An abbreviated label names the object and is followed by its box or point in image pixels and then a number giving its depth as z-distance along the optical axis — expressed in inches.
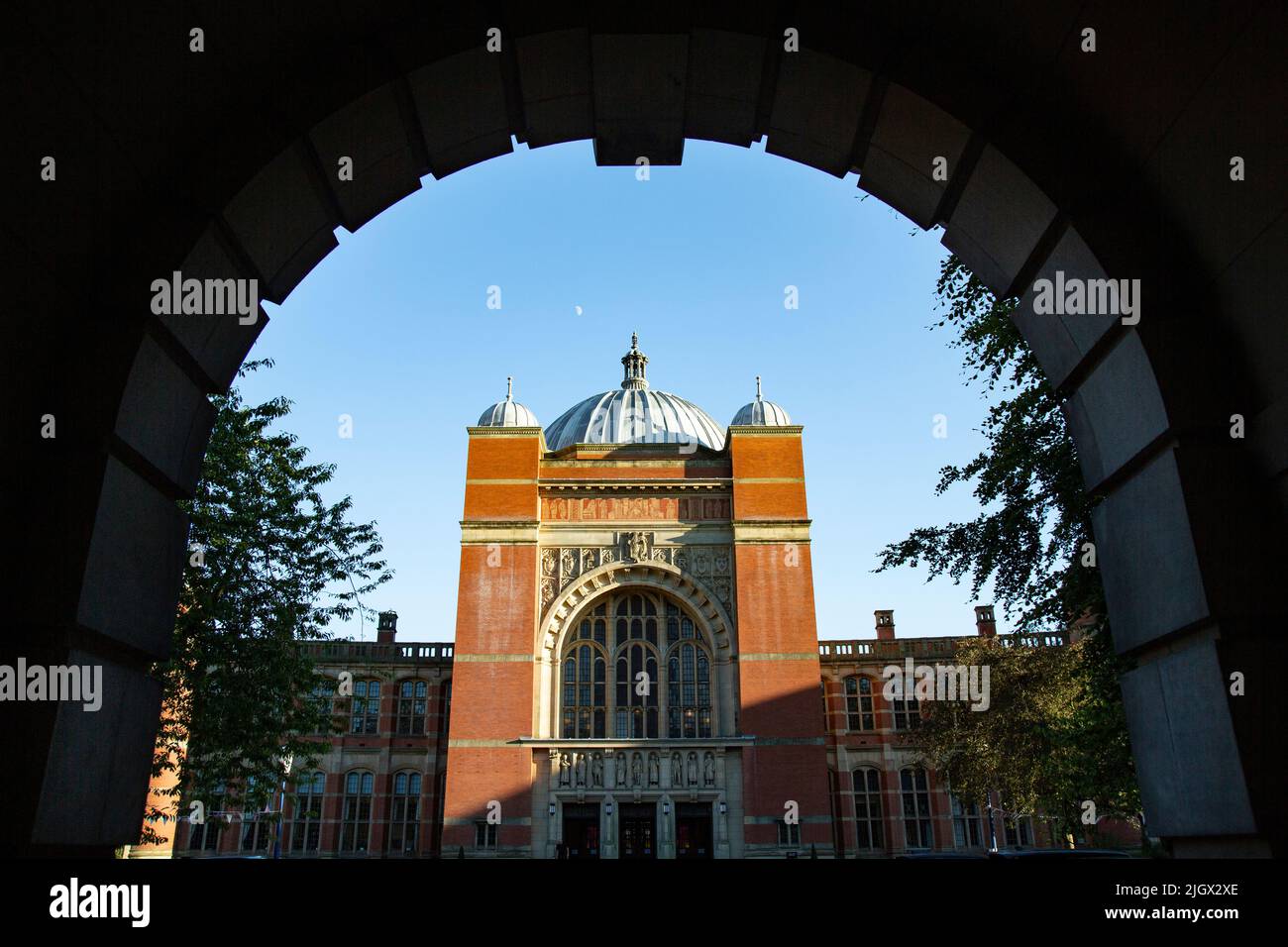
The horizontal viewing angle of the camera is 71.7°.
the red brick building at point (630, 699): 1251.8
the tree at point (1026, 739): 1021.2
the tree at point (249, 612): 654.5
